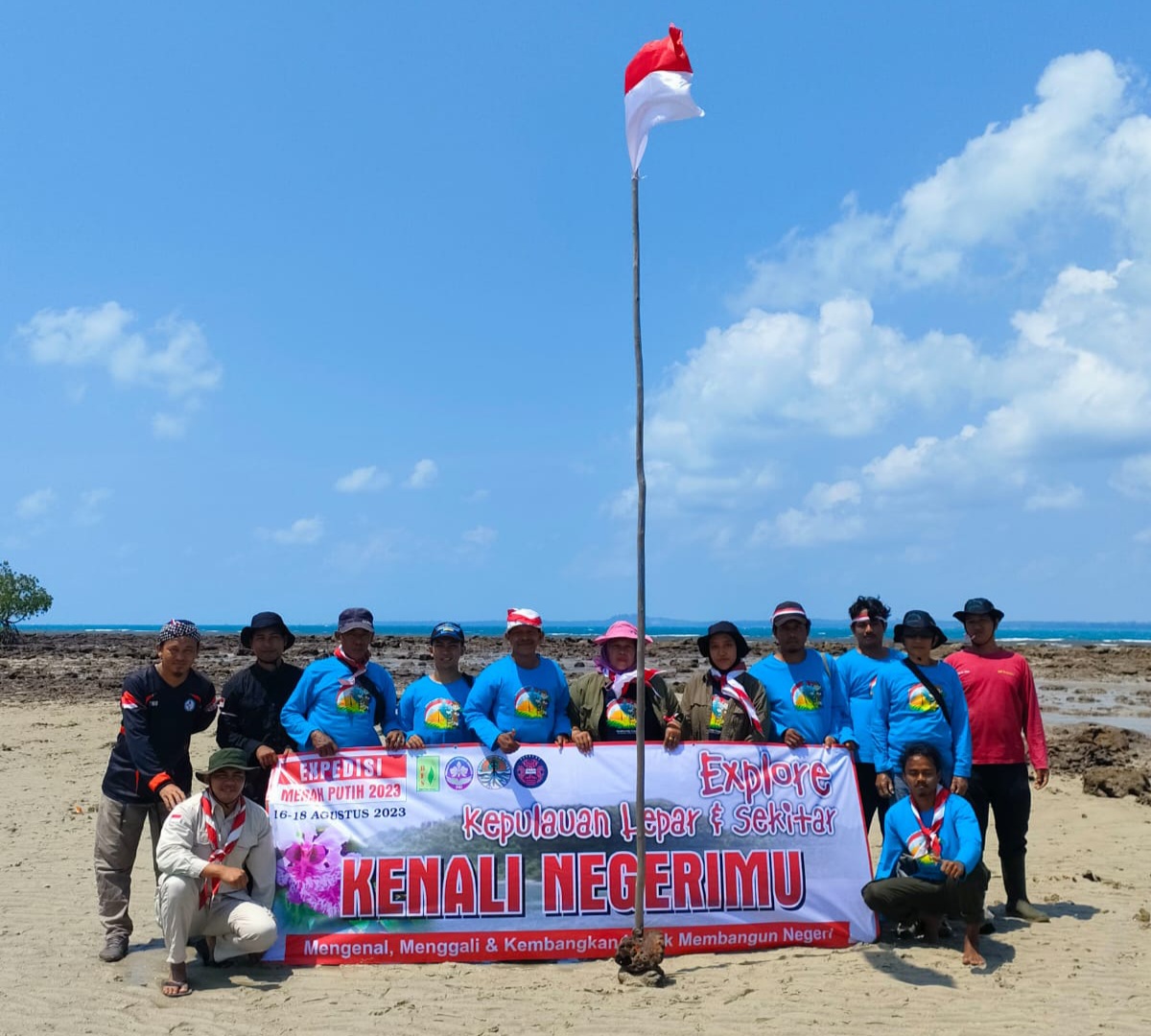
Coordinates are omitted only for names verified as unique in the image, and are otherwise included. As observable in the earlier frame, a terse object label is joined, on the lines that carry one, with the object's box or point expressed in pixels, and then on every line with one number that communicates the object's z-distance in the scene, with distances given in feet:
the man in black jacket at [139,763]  18.61
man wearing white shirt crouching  16.96
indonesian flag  17.39
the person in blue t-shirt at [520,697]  19.26
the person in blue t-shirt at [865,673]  20.56
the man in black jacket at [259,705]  19.75
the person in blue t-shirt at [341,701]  19.56
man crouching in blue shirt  17.80
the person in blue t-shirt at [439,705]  20.27
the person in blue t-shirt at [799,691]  19.54
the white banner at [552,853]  18.31
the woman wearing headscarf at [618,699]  19.36
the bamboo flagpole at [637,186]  17.01
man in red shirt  20.53
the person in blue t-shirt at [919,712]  19.08
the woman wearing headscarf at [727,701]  19.31
